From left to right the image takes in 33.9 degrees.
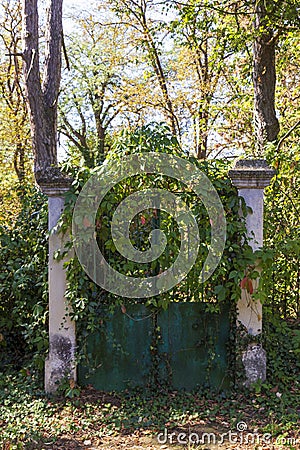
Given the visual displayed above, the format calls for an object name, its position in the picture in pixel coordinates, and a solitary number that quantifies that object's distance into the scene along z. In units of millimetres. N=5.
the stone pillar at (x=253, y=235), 5117
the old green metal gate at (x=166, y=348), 5227
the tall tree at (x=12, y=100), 14422
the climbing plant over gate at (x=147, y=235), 5074
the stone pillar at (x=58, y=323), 5207
